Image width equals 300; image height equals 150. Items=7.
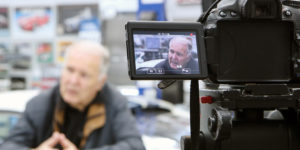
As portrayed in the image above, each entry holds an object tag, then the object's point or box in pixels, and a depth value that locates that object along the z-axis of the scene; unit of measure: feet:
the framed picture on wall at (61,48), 15.53
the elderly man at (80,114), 6.72
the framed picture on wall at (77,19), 15.33
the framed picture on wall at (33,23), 15.57
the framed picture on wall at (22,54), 15.43
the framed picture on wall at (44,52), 15.61
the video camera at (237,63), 2.89
